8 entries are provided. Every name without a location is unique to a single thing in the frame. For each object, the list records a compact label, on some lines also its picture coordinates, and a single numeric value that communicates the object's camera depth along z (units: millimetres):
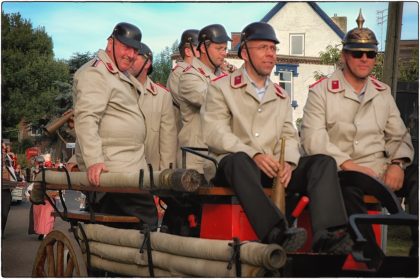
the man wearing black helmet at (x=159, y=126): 9102
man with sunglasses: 7273
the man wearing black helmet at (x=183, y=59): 9719
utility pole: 8797
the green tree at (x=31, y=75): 43406
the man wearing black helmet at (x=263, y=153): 6203
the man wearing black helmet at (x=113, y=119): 7914
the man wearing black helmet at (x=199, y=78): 9148
